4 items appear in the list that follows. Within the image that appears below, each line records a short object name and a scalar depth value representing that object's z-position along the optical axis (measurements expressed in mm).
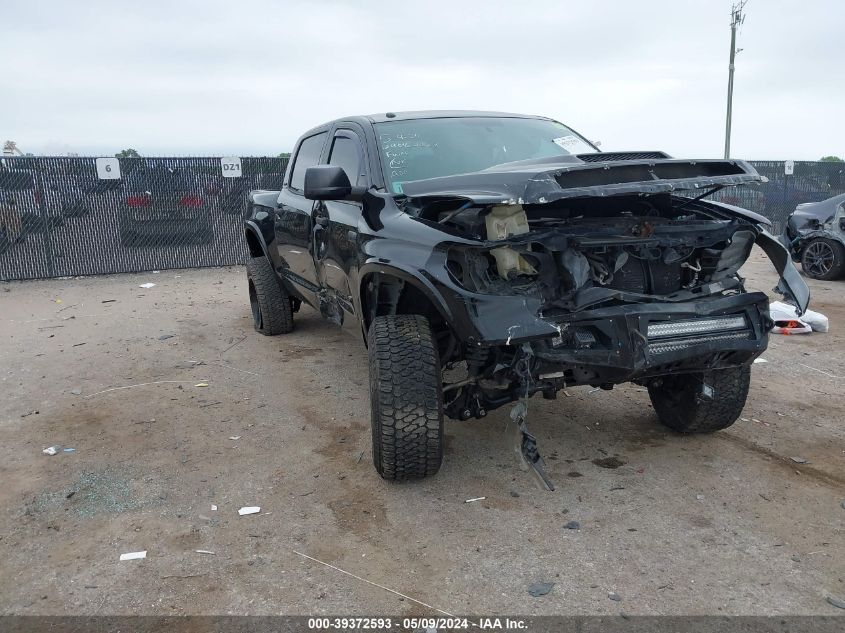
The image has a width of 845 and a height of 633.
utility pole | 22562
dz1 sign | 11797
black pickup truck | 3094
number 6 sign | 11023
